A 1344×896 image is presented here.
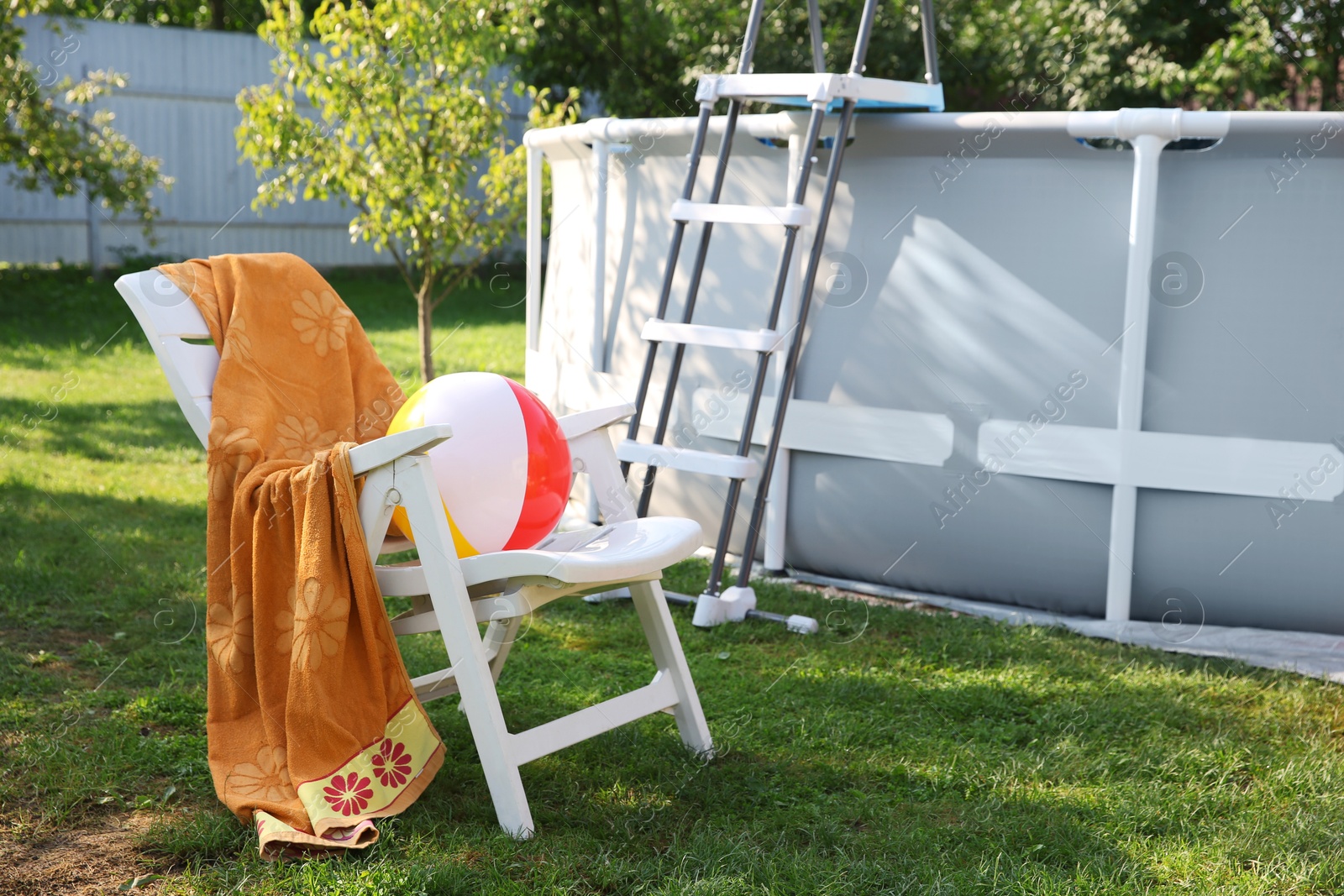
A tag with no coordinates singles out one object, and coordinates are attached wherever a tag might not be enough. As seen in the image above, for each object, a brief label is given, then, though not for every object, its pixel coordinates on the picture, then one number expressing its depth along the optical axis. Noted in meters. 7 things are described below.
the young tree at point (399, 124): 6.54
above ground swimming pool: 3.72
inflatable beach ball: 2.63
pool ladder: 3.88
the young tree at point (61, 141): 7.36
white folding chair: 2.42
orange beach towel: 2.44
